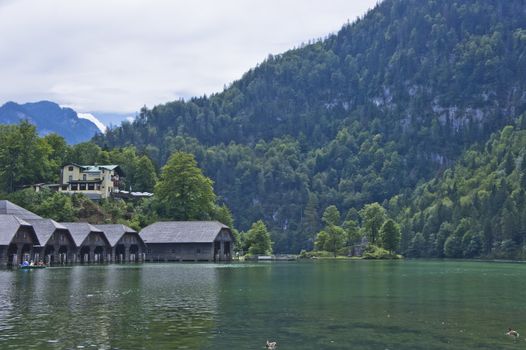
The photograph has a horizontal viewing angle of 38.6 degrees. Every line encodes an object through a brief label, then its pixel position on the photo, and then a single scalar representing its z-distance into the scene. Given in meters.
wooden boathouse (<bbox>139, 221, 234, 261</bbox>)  145.00
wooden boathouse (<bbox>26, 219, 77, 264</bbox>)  117.44
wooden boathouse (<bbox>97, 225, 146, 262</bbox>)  136.25
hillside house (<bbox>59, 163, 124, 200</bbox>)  166.00
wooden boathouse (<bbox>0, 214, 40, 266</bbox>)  107.69
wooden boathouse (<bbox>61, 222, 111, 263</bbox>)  127.94
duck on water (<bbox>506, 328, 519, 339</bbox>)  36.03
